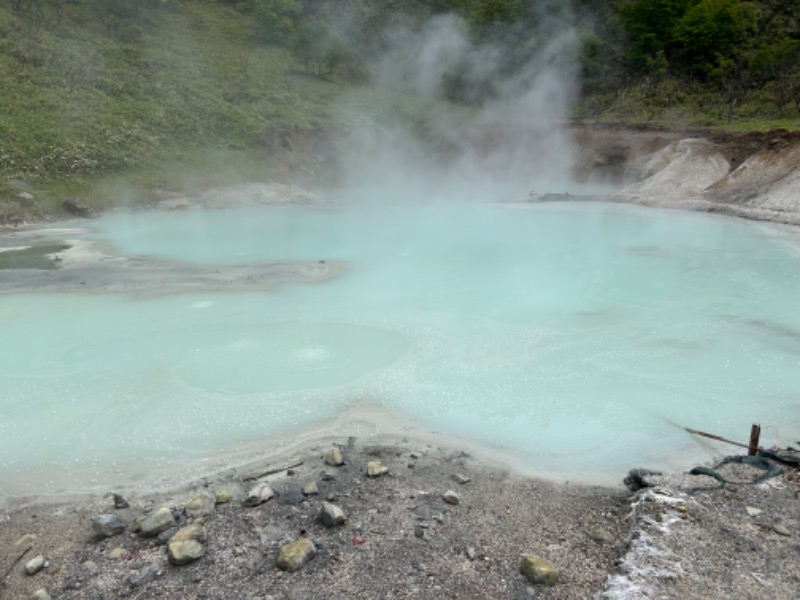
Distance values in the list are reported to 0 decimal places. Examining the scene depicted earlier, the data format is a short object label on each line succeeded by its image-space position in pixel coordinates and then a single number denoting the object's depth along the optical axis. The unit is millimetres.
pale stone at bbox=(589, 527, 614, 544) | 3375
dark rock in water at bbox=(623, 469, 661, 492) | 4012
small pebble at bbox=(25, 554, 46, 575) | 3258
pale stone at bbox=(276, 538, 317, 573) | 3150
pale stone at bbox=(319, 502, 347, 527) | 3506
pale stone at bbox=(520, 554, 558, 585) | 3008
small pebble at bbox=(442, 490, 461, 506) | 3809
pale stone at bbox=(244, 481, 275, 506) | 3820
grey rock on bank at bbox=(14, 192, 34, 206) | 14895
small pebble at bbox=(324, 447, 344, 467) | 4348
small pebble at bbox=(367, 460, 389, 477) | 4171
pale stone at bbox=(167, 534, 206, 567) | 3209
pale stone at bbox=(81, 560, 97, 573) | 3255
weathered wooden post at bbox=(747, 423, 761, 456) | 4184
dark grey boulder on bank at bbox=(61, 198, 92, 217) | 15367
